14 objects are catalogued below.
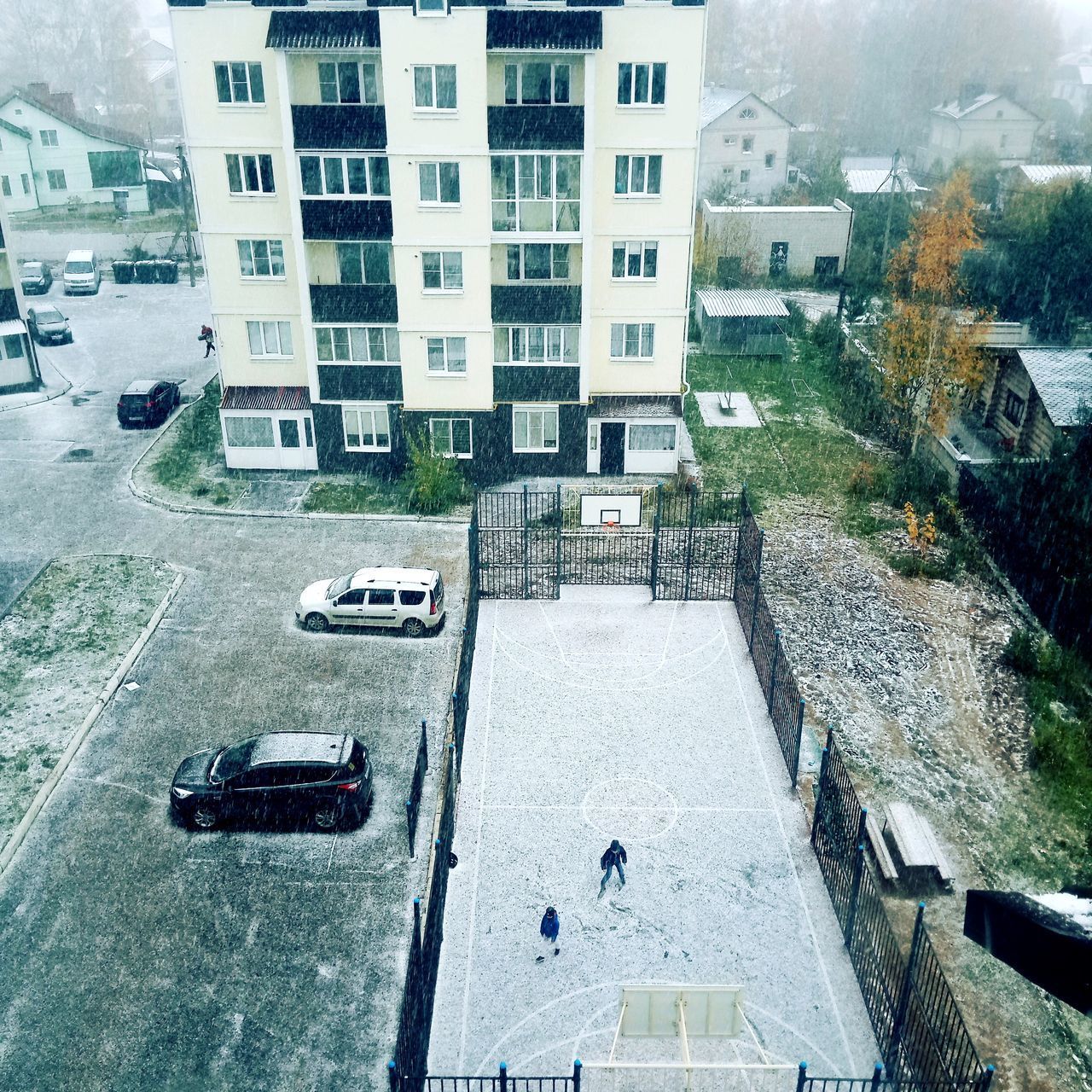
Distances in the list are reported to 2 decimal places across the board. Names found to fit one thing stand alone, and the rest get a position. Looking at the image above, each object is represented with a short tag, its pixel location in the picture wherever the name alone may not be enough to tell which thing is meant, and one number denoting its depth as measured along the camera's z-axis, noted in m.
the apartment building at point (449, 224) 28.22
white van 51.84
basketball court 14.23
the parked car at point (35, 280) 51.69
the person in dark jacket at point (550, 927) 15.22
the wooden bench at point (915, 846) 17.02
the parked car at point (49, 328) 44.38
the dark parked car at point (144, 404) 35.75
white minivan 23.98
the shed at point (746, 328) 44.06
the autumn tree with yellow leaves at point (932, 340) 31.84
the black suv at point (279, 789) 17.88
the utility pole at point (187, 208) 54.75
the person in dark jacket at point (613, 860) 16.38
